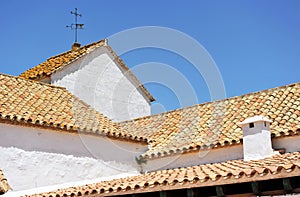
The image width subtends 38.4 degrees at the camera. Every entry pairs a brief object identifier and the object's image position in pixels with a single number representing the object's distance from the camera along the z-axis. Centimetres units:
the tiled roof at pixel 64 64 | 1495
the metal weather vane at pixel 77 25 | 1836
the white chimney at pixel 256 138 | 996
